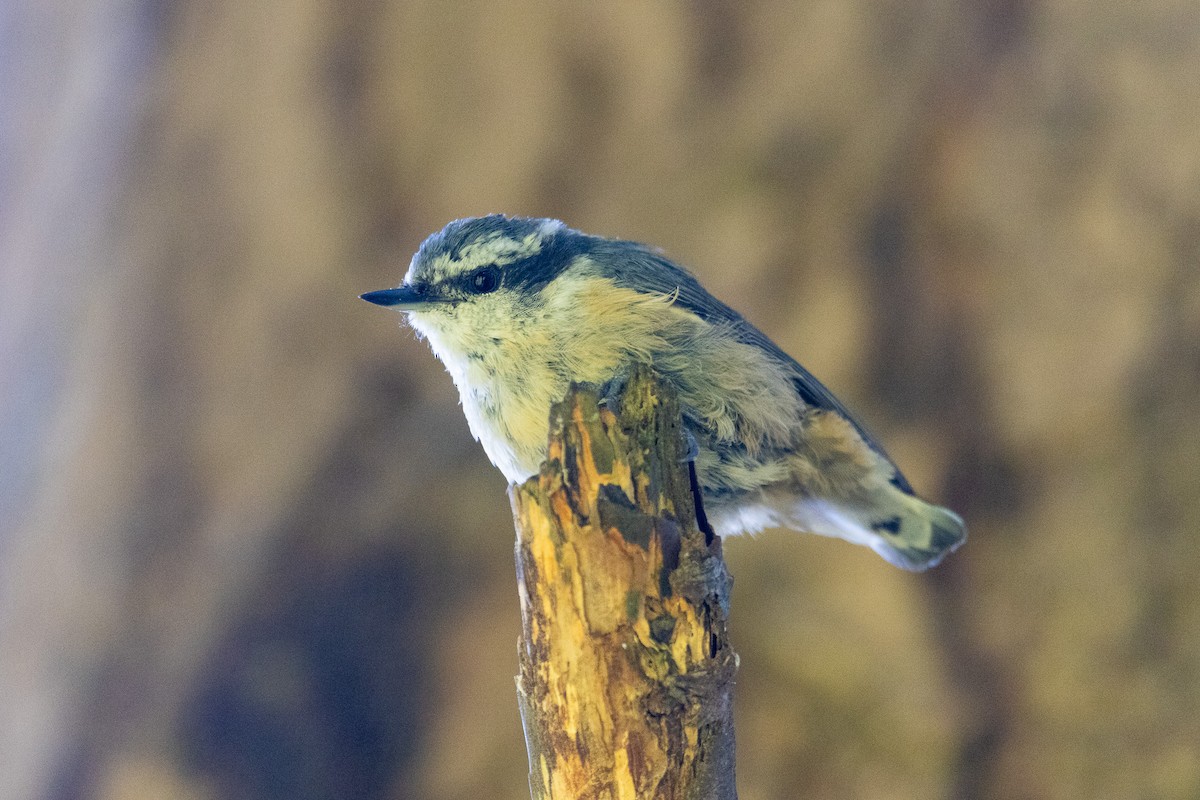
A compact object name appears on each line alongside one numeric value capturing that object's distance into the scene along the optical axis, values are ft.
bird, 11.00
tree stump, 10.86
